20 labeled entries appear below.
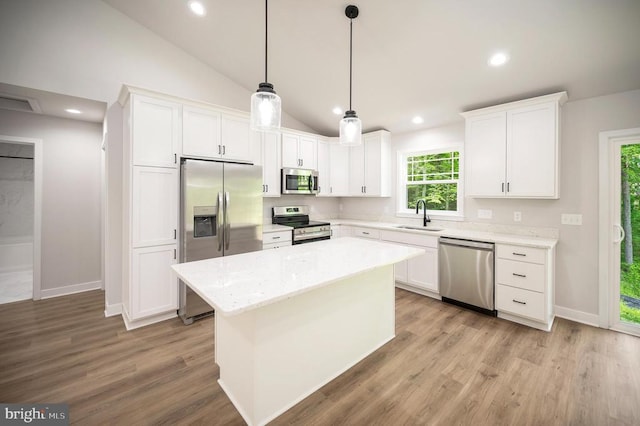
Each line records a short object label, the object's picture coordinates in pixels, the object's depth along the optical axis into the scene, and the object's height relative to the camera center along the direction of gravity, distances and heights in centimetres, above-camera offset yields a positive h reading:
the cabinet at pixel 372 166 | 461 +85
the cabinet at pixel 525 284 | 280 -77
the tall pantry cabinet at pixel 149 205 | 284 +10
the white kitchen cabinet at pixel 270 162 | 393 +79
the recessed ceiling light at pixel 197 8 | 289 +226
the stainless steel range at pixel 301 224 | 418 -17
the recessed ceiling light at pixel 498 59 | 264 +154
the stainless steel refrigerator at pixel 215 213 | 302 +1
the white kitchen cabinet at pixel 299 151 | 435 +107
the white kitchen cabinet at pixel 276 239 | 381 -37
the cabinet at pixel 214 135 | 316 +99
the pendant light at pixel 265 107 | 166 +66
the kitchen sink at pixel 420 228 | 399 -22
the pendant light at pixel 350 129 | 213 +67
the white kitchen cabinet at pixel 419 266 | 368 -75
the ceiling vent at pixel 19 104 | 321 +136
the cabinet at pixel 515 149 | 290 +76
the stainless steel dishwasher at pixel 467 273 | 317 -73
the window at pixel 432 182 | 408 +52
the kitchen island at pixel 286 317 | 151 -71
